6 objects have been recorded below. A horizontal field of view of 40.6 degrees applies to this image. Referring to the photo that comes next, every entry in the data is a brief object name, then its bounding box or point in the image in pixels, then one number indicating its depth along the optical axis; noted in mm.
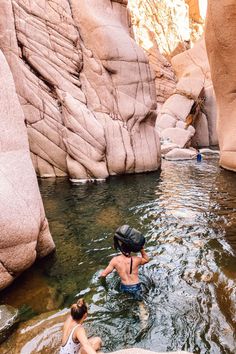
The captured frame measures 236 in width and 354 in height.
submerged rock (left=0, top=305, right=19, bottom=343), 4708
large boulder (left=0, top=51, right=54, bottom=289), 5727
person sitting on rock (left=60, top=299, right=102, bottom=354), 3684
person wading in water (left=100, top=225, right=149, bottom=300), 5254
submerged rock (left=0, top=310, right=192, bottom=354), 4418
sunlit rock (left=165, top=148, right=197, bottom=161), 23203
